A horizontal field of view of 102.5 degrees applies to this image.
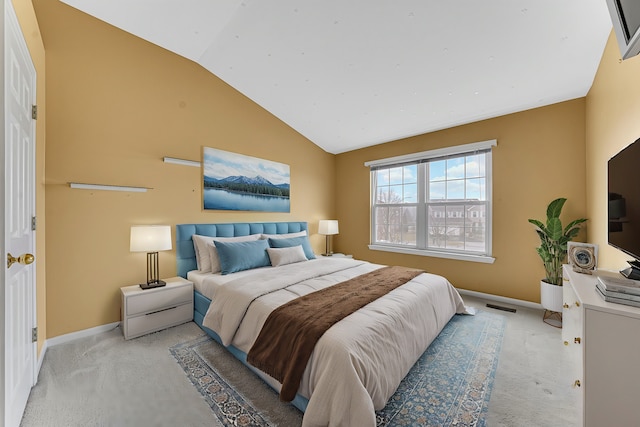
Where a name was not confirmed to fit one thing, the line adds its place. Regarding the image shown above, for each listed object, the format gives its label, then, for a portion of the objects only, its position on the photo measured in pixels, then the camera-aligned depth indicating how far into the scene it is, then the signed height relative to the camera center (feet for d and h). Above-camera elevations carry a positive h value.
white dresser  3.79 -2.32
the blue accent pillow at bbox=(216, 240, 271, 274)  9.59 -1.67
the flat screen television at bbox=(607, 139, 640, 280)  4.41 +0.17
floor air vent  10.28 -3.90
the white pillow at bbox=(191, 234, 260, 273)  9.93 -1.56
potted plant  9.11 -1.36
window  11.98 +0.51
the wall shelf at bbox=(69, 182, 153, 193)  7.97 +0.86
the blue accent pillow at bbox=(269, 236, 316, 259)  11.60 -1.42
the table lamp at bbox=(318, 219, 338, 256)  15.46 -0.88
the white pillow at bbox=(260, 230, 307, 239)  12.15 -1.13
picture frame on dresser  7.40 -1.34
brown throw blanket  4.90 -2.45
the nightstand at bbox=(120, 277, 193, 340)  7.97 -3.10
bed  4.41 -2.54
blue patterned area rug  5.05 -4.01
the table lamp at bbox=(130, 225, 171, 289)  8.33 -0.89
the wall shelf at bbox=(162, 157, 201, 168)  9.84 +2.04
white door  4.23 -0.11
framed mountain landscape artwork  11.14 +1.44
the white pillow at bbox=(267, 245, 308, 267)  10.69 -1.82
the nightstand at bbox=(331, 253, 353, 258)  15.44 -2.58
